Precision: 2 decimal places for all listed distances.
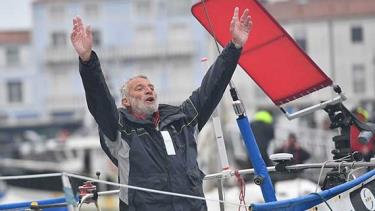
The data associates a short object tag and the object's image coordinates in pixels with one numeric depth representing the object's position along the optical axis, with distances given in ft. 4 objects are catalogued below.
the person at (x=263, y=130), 84.56
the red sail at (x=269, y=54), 45.34
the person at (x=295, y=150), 90.22
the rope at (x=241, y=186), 38.43
